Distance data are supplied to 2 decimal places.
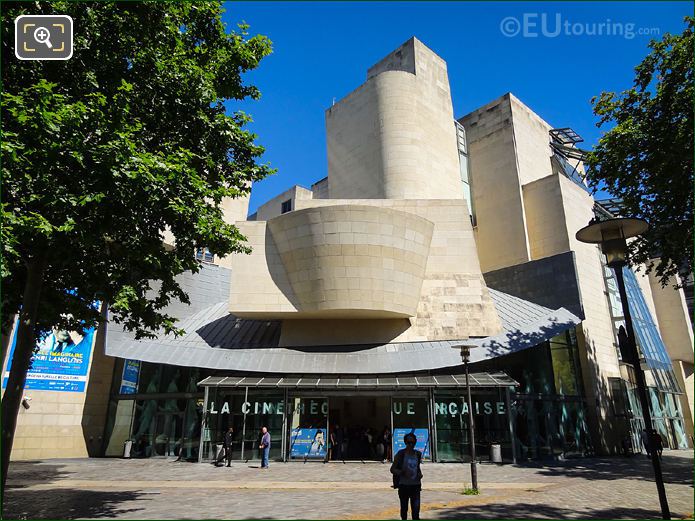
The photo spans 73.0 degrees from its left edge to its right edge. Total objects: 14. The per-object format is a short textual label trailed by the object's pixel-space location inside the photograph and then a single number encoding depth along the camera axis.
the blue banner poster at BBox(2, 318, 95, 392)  26.14
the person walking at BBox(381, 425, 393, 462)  23.22
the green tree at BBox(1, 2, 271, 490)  9.40
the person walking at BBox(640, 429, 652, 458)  32.34
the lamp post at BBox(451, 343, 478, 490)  13.98
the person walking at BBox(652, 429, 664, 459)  21.38
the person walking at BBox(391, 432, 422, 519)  8.31
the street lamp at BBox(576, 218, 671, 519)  10.46
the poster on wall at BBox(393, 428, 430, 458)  22.73
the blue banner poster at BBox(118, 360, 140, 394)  28.27
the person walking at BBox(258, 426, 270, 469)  20.64
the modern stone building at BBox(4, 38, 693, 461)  23.52
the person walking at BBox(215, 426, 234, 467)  21.52
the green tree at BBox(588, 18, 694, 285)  16.88
